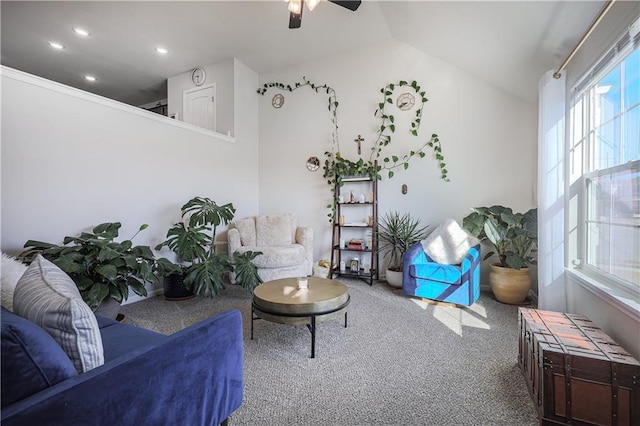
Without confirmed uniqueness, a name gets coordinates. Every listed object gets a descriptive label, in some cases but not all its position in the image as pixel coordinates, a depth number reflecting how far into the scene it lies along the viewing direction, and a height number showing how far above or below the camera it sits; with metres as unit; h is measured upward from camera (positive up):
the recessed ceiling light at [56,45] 3.92 +2.41
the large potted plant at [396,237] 3.68 -0.33
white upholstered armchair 3.57 -0.45
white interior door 4.65 +1.83
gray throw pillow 0.88 -0.35
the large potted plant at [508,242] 2.98 -0.33
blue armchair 2.91 -0.71
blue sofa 0.69 -0.51
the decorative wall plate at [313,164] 4.57 +0.81
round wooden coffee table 1.97 -0.67
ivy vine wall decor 3.95 +0.98
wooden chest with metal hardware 1.22 -0.78
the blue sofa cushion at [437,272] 2.96 -0.65
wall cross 4.29 +1.13
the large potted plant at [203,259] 3.00 -0.53
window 1.60 +0.34
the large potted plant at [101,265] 2.16 -0.42
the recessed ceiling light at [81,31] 3.62 +2.41
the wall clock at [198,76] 4.68 +2.33
